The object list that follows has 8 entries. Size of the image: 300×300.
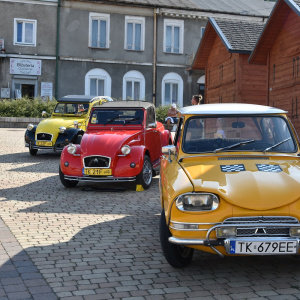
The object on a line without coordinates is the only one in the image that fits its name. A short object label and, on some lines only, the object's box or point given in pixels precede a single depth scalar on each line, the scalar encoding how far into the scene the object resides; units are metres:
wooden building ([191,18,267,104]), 18.25
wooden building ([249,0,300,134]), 15.18
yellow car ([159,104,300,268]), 4.74
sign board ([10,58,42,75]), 32.09
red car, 10.45
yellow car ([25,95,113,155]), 16.27
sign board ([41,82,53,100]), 32.75
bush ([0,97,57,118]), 29.41
